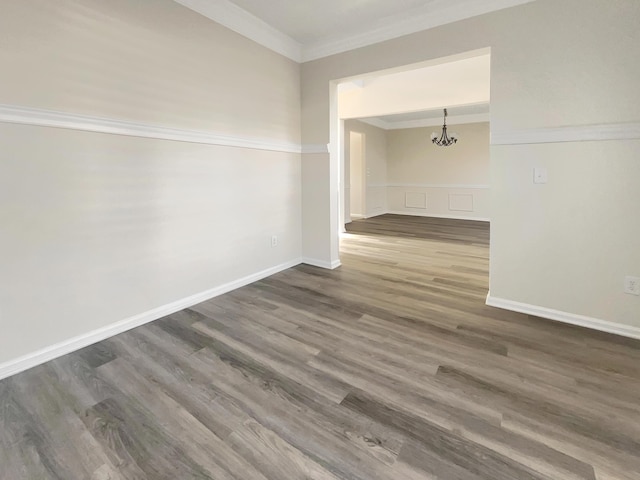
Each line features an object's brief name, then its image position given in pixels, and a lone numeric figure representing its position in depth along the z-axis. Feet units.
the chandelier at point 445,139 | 24.18
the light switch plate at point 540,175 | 8.13
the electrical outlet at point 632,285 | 7.28
